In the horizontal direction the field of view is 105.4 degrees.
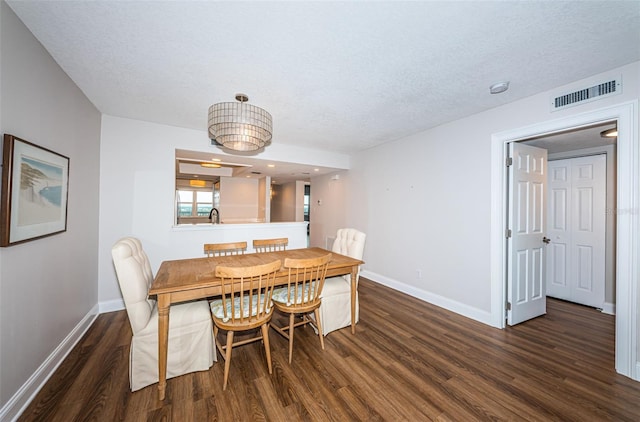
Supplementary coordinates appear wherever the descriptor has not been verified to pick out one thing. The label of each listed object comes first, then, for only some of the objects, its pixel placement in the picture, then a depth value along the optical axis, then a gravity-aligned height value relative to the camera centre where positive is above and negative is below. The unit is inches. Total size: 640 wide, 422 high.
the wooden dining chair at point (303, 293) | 84.2 -30.7
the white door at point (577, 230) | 133.6 -6.7
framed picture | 57.2 +4.4
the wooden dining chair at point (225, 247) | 118.0 -17.8
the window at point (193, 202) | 322.7 +11.3
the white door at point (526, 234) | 111.8 -7.8
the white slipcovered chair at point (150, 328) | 69.1 -36.8
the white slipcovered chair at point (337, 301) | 102.1 -37.7
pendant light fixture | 85.0 +31.3
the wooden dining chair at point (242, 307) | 71.4 -31.6
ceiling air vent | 79.7 +43.3
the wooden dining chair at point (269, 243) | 136.2 -17.4
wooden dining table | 70.1 -22.1
